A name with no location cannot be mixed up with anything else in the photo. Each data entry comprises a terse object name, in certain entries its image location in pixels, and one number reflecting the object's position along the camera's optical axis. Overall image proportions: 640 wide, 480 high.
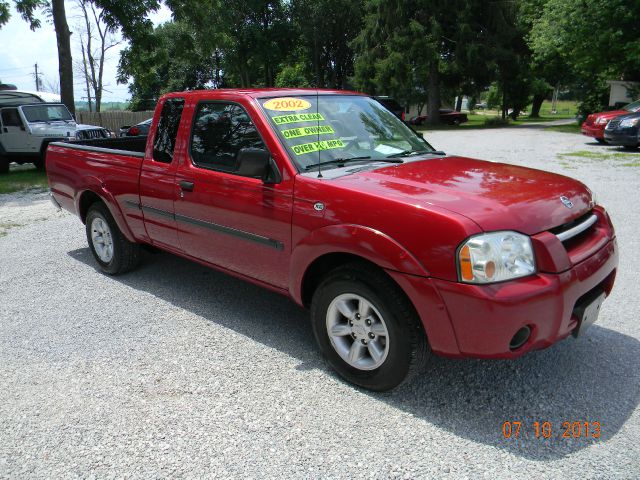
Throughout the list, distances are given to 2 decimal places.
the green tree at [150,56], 19.17
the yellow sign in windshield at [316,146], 3.70
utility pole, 61.84
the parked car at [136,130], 19.67
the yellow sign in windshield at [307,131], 3.76
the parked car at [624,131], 15.52
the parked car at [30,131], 14.98
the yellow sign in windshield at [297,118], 3.82
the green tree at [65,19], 17.19
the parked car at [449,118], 42.99
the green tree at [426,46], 32.72
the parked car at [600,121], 17.38
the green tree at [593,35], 21.94
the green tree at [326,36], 43.81
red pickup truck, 2.78
